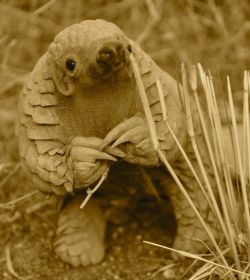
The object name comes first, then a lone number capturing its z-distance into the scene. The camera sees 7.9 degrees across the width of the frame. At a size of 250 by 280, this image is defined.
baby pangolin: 1.49
